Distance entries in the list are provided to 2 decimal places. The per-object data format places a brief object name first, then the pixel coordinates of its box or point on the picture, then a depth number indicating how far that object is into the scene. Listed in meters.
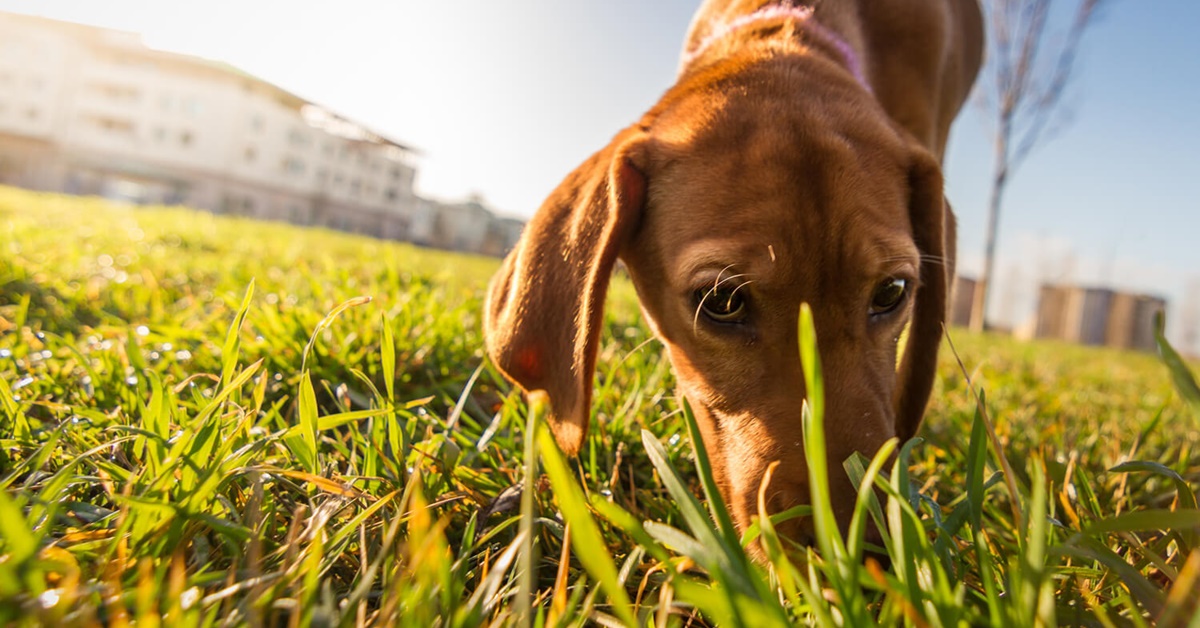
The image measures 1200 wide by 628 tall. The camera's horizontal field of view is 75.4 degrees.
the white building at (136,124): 35.78
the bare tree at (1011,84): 12.48
